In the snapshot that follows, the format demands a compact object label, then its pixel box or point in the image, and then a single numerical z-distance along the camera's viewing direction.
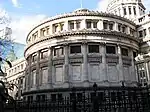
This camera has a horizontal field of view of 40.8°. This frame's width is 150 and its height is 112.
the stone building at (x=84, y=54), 40.22
